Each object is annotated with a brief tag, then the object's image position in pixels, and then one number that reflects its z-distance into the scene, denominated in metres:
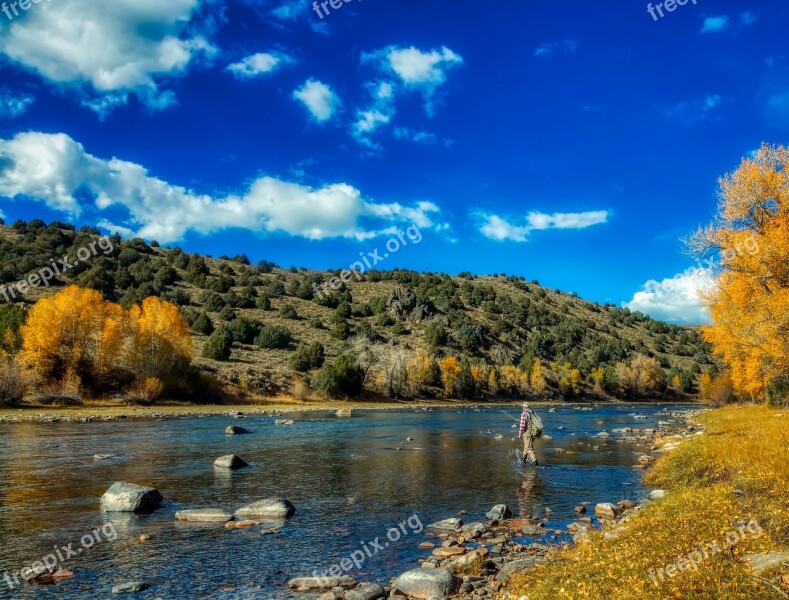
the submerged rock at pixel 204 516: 15.54
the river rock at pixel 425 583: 10.05
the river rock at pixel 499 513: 15.66
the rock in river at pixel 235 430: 38.28
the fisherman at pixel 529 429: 25.61
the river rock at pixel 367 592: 9.96
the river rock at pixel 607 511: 15.66
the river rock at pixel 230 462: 24.01
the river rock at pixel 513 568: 10.65
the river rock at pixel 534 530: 14.21
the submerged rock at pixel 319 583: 10.60
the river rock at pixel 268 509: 16.09
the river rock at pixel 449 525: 14.80
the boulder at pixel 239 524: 15.05
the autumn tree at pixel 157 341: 62.91
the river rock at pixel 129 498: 16.33
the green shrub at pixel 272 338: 92.00
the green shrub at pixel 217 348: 79.50
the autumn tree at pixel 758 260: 28.69
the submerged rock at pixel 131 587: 10.23
